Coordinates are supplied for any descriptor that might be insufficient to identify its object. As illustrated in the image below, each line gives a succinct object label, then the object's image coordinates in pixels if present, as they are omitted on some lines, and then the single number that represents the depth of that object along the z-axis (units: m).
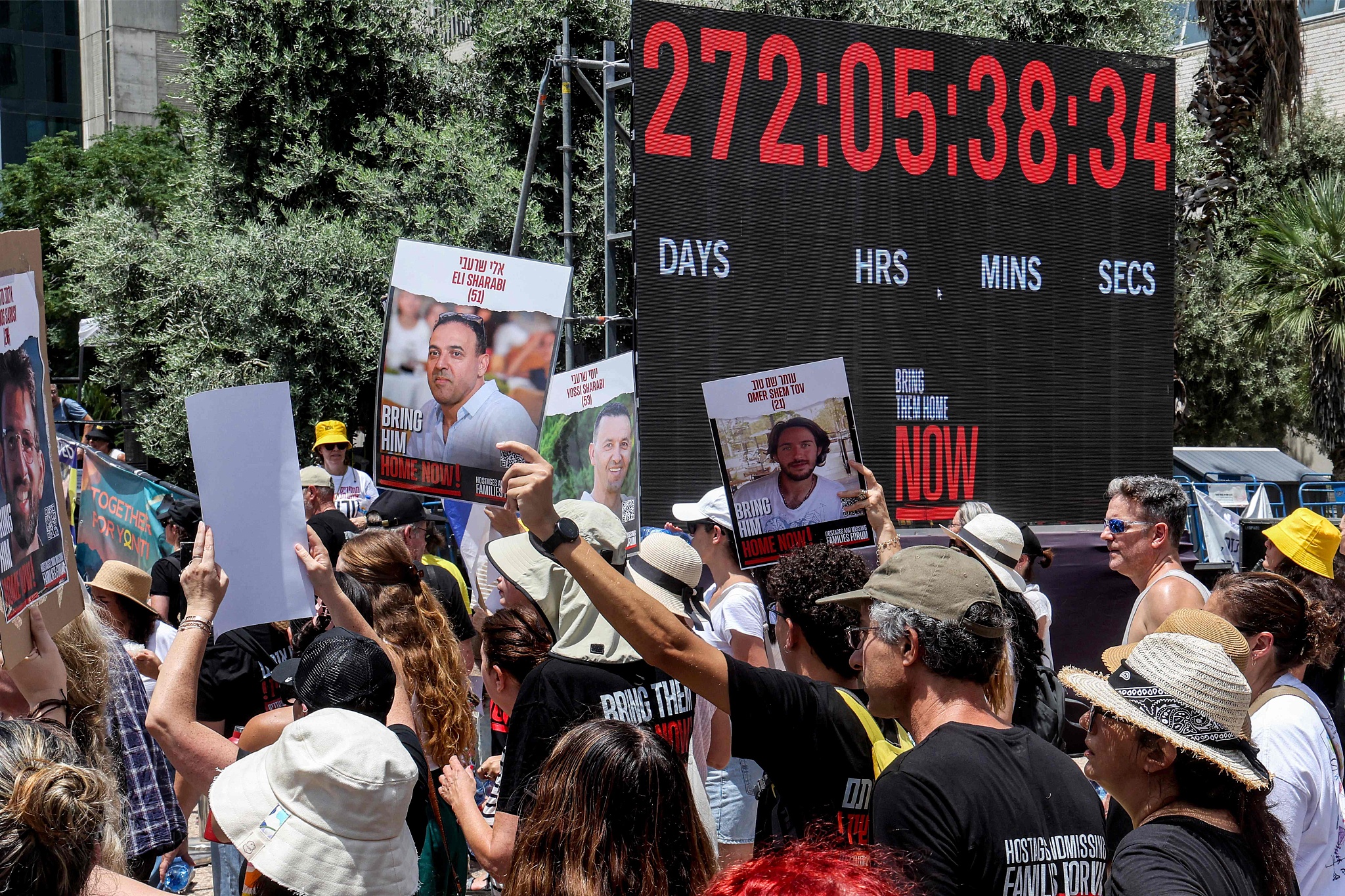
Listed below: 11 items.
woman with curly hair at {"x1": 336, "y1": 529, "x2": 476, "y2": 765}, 3.62
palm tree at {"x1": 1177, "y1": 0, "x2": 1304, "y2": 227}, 17.27
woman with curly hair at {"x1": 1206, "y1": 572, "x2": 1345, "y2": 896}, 2.85
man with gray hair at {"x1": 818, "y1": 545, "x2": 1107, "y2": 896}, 2.13
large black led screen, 7.87
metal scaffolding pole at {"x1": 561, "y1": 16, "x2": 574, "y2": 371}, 9.89
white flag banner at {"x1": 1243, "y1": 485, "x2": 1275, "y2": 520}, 12.12
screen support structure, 8.90
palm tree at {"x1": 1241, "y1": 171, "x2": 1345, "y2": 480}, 15.77
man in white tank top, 4.62
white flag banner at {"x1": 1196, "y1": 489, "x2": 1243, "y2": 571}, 10.77
